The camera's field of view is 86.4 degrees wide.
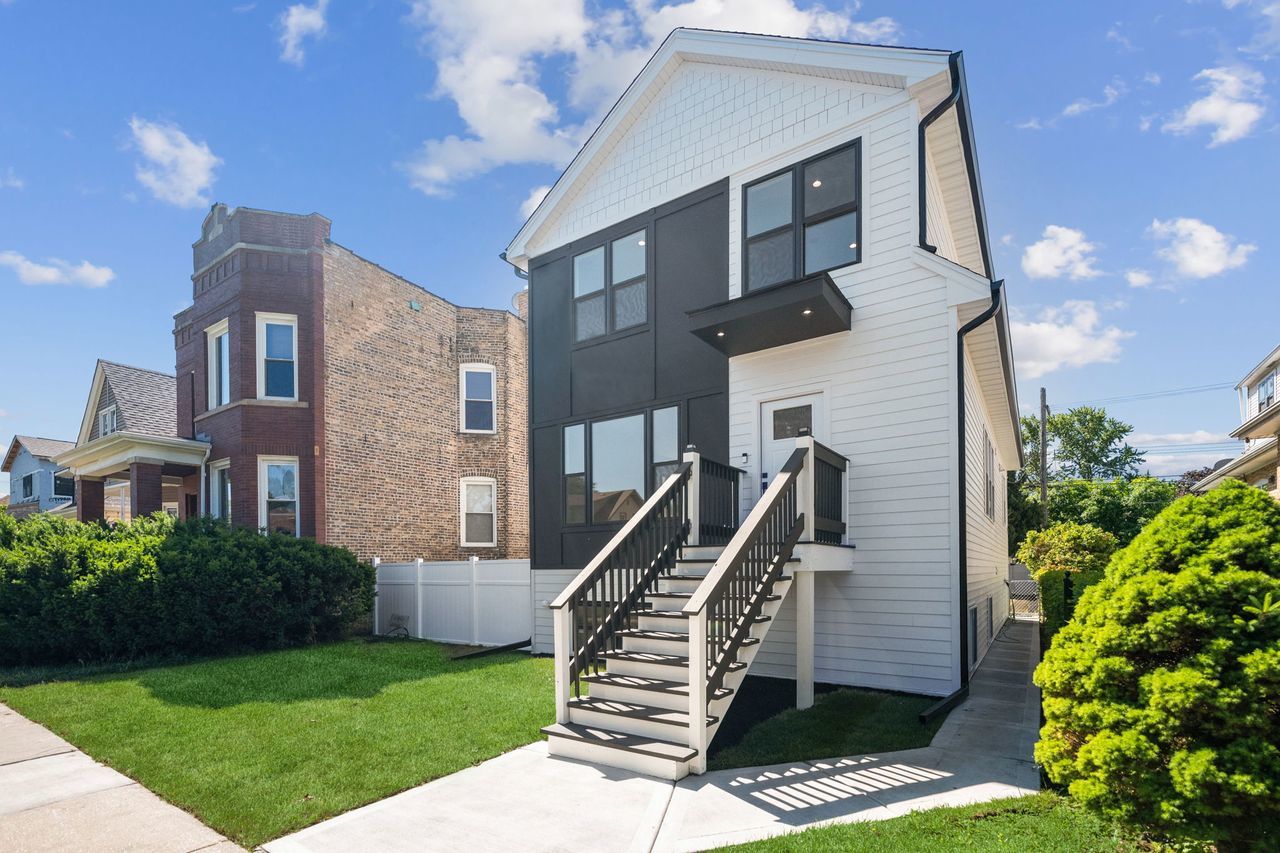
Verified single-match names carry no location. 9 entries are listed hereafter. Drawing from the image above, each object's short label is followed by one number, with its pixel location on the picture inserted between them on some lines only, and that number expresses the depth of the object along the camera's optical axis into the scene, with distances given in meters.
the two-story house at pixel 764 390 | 6.01
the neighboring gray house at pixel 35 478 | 26.94
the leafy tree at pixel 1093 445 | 45.62
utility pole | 25.78
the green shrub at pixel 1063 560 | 8.34
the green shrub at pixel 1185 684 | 2.86
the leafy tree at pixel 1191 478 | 38.97
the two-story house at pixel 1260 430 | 11.66
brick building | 13.86
